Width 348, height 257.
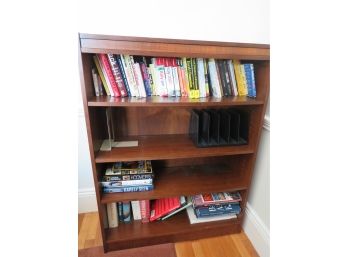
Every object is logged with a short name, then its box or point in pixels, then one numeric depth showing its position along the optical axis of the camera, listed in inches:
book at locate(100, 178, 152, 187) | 44.8
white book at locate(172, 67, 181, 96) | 43.5
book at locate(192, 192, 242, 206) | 51.2
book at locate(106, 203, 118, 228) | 49.7
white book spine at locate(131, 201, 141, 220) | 51.8
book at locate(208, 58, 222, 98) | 44.7
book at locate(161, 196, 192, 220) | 53.2
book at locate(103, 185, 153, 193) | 45.3
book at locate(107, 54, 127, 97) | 39.9
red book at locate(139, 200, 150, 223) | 51.8
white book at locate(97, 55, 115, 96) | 40.9
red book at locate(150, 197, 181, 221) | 52.7
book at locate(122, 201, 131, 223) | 52.0
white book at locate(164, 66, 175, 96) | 43.3
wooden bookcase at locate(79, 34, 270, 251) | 36.2
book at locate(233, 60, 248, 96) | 46.3
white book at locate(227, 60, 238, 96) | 45.8
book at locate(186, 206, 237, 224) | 52.7
